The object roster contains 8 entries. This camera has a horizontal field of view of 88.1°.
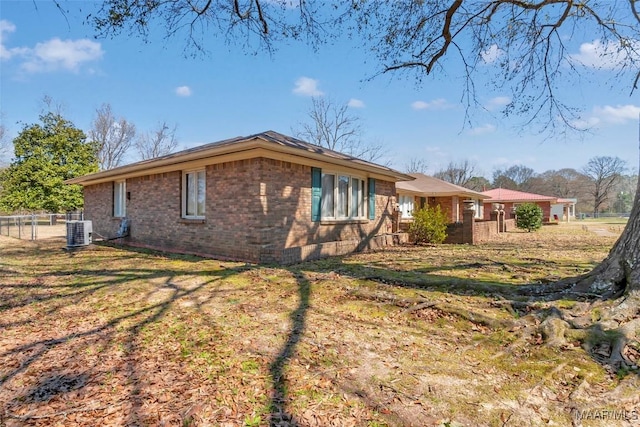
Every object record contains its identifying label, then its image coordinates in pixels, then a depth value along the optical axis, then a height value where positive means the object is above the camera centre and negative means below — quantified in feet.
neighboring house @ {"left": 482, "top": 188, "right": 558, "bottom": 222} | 109.29 +5.21
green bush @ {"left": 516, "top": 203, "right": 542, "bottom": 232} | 68.54 -0.11
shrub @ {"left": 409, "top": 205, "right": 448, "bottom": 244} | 41.29 -1.28
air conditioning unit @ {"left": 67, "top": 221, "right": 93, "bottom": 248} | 34.78 -2.08
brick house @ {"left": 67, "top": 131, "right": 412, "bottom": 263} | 26.76 +1.25
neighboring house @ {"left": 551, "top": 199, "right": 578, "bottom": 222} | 133.47 +3.26
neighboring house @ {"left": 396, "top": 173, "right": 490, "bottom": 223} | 65.31 +4.41
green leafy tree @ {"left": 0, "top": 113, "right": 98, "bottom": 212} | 81.82 +11.87
